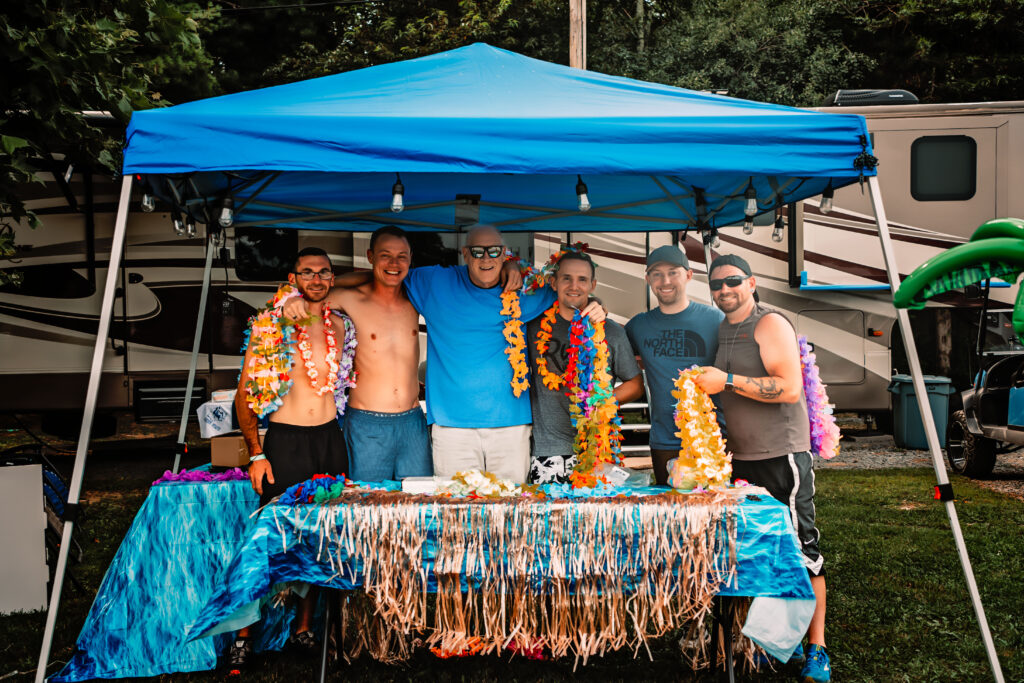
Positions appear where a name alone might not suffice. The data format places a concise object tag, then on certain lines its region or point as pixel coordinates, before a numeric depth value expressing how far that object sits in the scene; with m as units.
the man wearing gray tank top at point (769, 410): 3.70
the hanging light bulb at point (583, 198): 3.84
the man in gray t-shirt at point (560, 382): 4.09
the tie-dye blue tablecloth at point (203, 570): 3.21
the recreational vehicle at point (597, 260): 8.34
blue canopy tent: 3.41
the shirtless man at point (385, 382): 4.17
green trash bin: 8.77
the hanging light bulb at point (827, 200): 4.00
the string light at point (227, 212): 3.92
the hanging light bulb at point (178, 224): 4.40
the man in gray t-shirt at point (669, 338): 4.09
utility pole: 10.36
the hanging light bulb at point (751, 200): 4.12
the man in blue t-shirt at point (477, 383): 4.12
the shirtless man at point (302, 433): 3.93
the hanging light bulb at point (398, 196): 3.75
